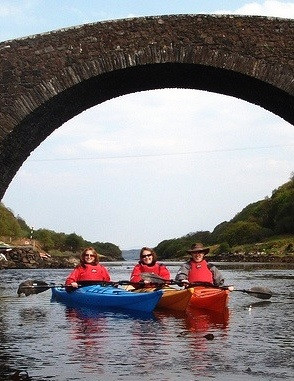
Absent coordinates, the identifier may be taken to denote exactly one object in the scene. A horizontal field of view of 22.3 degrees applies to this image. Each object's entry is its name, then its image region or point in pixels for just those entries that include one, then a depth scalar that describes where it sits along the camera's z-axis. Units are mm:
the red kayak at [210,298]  17422
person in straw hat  17516
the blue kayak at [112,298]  17078
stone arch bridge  15281
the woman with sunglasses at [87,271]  19031
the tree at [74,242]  120450
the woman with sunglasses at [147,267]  18284
